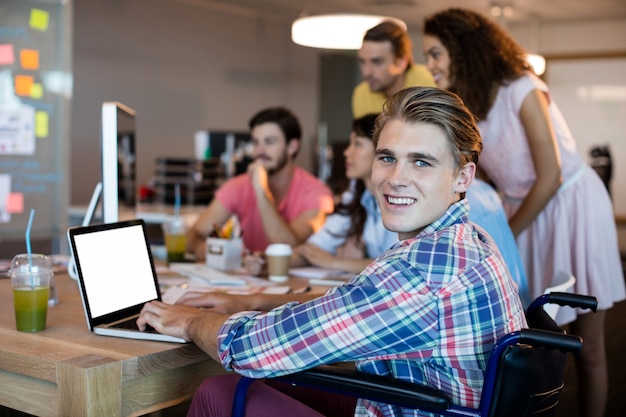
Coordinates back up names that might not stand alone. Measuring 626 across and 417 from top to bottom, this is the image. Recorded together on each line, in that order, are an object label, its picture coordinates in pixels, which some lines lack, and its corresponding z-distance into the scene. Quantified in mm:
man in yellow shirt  3350
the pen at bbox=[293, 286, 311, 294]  2266
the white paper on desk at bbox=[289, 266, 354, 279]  2617
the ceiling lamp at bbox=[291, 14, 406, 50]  4266
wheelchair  1243
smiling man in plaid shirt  1310
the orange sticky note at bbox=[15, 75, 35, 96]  4762
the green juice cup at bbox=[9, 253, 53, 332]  1694
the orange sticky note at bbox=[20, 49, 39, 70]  4789
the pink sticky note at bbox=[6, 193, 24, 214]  4797
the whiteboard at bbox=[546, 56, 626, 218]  9102
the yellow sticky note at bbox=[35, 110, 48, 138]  4867
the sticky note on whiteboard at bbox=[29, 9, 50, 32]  4828
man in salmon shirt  3447
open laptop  1664
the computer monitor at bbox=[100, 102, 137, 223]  1991
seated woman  2812
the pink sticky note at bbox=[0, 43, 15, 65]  4691
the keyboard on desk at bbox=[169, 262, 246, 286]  2383
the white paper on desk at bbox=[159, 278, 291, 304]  2168
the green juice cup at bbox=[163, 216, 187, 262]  2824
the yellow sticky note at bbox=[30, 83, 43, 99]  4840
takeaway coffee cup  2518
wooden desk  1421
